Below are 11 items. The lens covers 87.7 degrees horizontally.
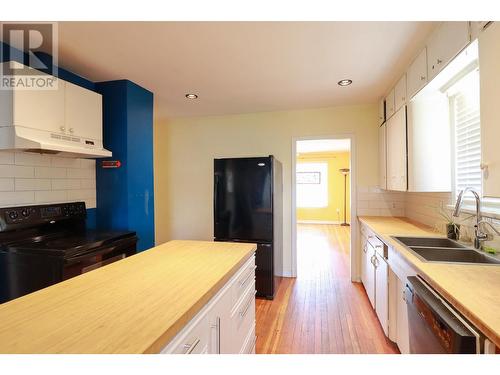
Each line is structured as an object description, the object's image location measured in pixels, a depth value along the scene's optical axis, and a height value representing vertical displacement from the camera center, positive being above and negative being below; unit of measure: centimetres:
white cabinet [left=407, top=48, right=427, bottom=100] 190 +88
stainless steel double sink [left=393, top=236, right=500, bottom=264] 161 -44
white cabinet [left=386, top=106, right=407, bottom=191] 241 +36
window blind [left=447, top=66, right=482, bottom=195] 188 +45
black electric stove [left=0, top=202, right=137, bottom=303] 171 -42
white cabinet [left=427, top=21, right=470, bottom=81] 138 +84
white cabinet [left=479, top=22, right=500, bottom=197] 112 +37
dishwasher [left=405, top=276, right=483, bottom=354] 89 -54
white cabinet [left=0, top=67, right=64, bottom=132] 169 +57
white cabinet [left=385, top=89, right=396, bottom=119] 273 +89
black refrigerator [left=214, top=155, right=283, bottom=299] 291 -22
